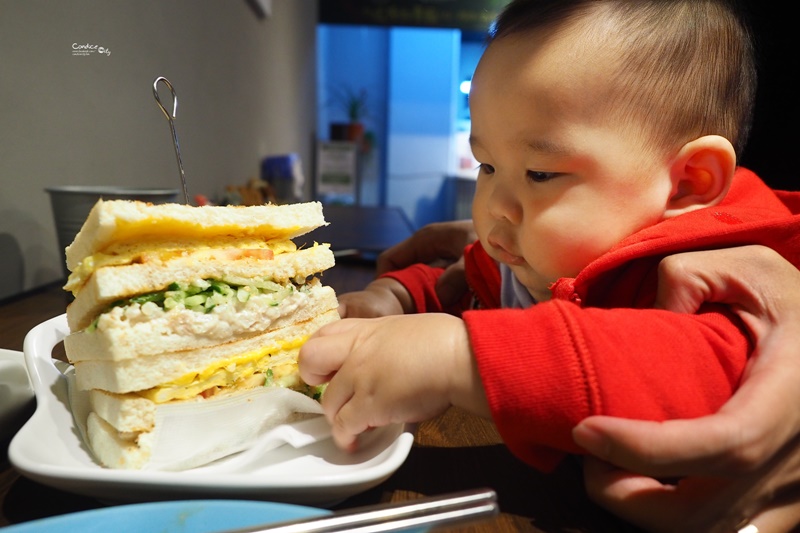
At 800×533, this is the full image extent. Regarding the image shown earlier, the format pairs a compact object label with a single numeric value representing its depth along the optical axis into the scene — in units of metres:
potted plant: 6.68
